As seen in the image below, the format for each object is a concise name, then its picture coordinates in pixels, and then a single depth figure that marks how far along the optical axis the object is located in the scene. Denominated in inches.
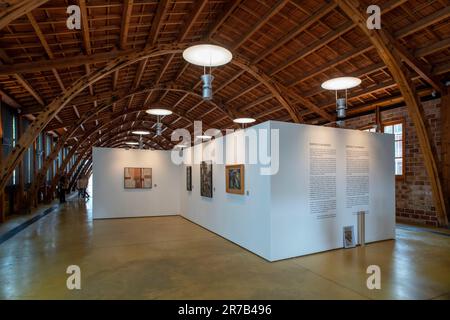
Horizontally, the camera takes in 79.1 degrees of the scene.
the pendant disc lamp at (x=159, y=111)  400.7
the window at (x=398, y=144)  374.3
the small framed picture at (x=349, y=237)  249.9
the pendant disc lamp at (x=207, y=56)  206.1
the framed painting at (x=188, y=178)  412.8
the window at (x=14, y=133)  417.4
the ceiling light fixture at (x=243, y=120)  420.2
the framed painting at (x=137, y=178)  458.3
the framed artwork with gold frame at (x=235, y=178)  257.8
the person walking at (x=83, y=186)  760.0
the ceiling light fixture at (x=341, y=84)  256.1
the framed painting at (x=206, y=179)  335.6
